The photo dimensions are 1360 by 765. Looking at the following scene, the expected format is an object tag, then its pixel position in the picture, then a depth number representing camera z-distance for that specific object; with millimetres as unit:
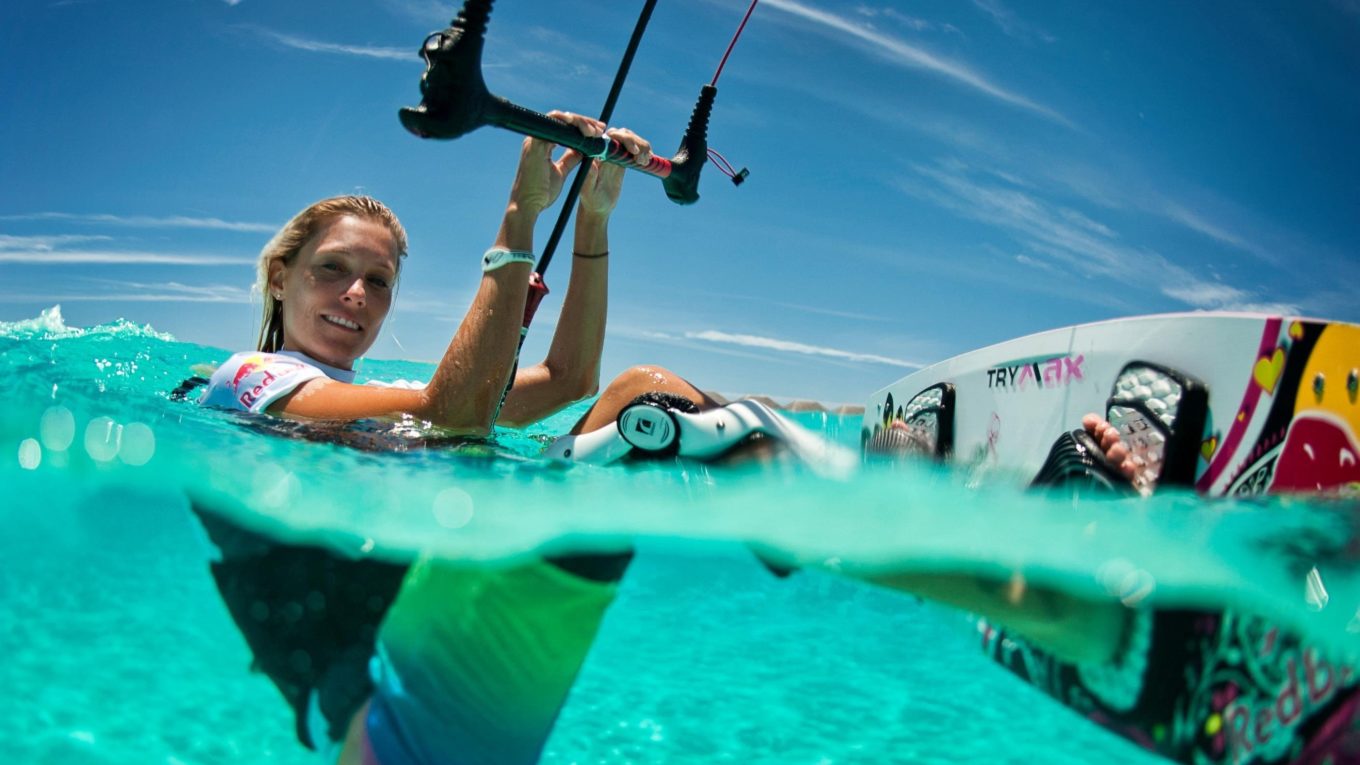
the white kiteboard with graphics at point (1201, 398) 1899
